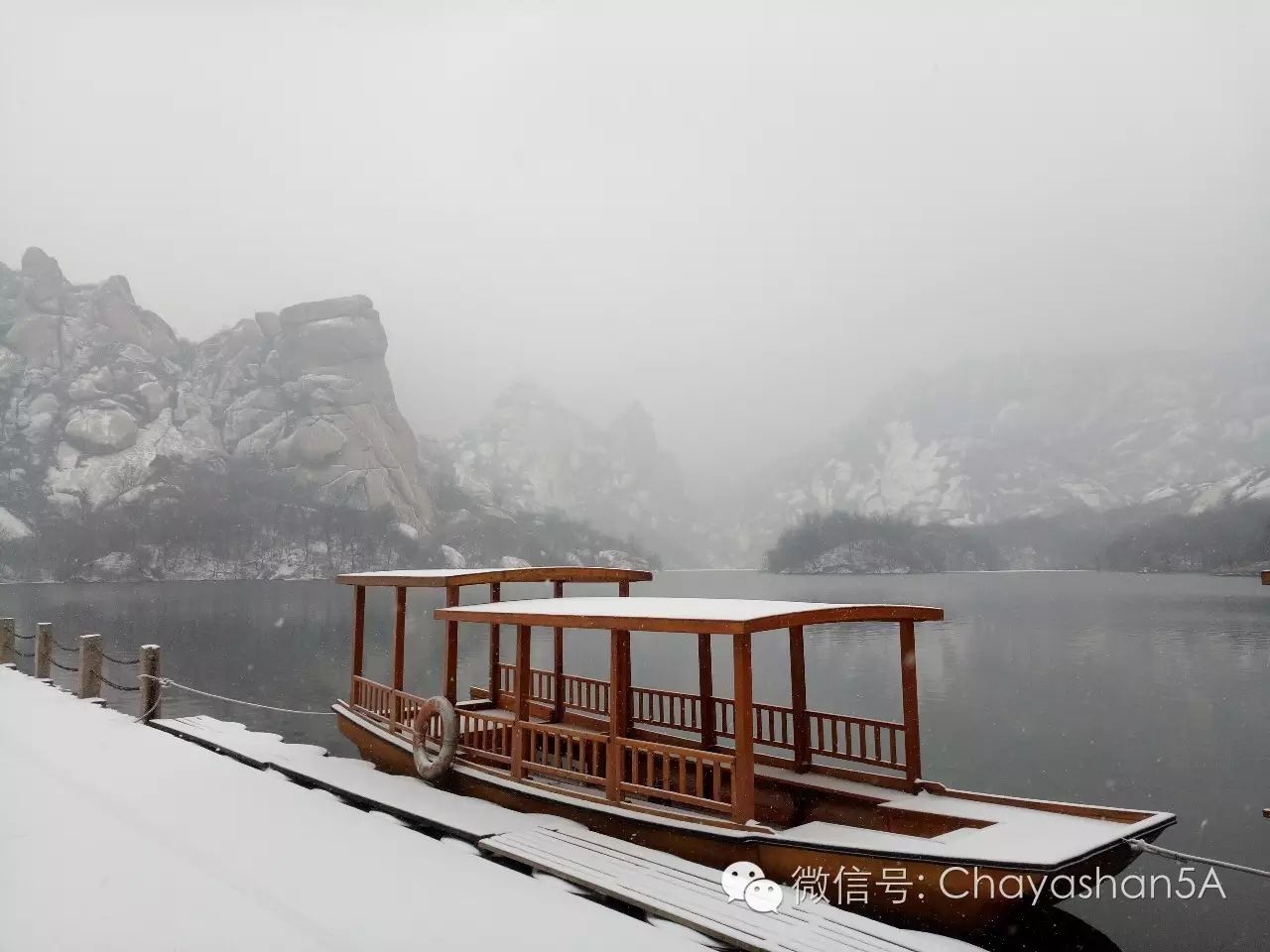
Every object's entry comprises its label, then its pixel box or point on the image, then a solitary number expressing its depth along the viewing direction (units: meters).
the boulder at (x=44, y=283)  153.62
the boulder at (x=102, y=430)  147.38
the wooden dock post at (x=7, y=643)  20.06
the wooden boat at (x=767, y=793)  6.69
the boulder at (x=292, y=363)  196.62
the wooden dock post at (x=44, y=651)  18.88
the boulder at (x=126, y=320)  173.25
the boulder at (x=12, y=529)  122.48
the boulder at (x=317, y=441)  172.62
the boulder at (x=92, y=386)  153.38
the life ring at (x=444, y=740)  10.32
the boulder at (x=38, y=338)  146.75
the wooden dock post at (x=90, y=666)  16.50
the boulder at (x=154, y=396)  162.75
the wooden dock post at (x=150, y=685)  14.80
